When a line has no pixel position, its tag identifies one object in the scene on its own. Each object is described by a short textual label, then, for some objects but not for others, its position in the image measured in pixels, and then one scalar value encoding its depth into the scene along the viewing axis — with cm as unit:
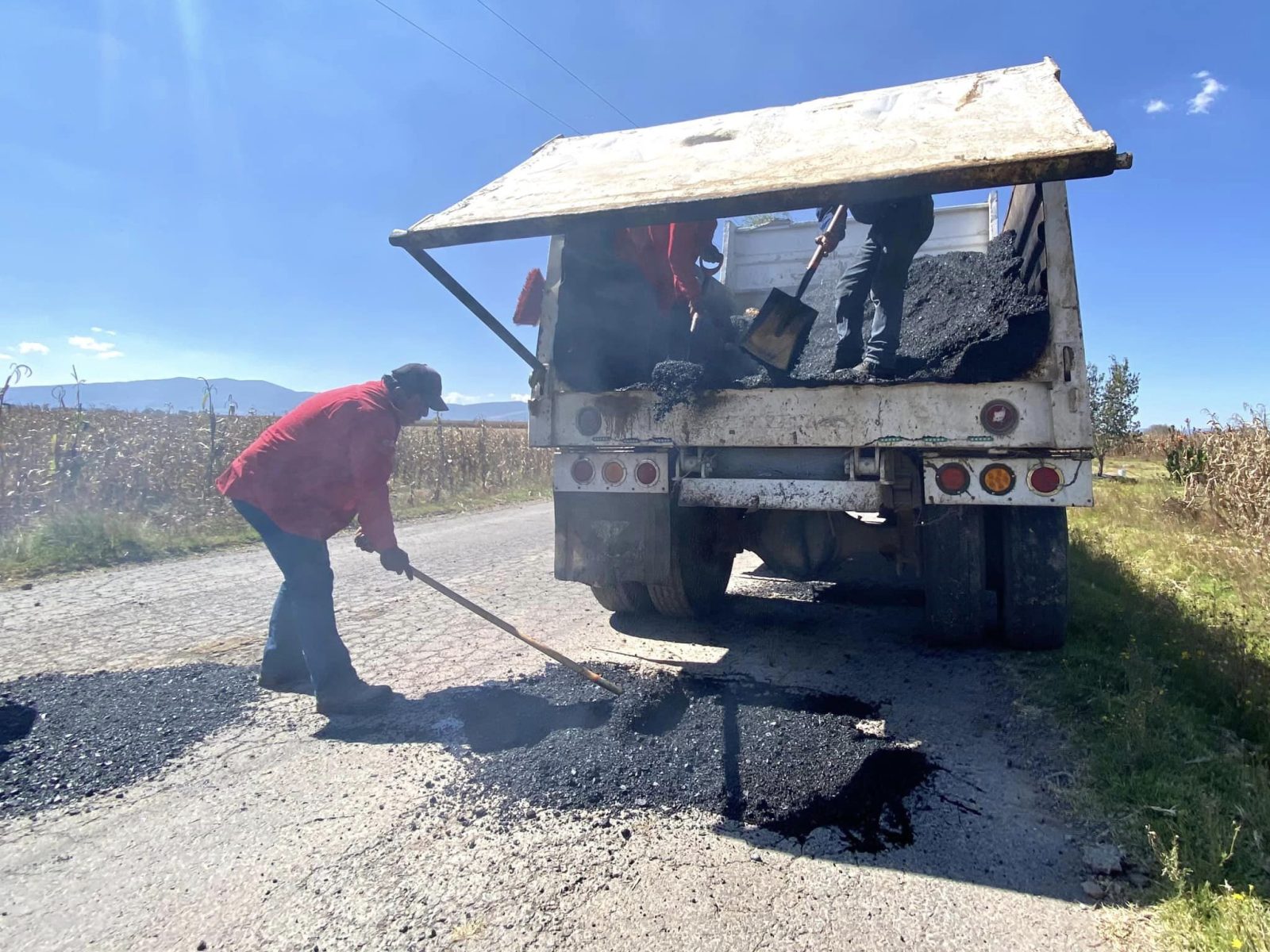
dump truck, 262
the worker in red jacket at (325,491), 321
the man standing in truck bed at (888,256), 366
